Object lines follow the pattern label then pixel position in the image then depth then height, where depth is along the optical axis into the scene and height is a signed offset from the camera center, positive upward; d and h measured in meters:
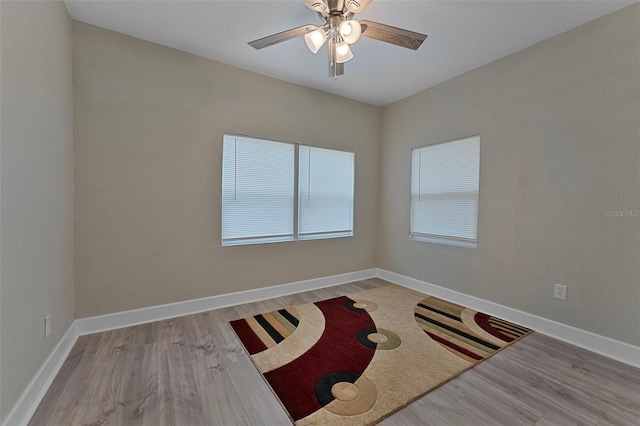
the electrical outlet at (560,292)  2.26 -0.73
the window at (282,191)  2.94 +0.16
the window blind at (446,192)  2.98 +0.19
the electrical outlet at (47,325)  1.66 -0.83
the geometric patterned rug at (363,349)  1.54 -1.17
